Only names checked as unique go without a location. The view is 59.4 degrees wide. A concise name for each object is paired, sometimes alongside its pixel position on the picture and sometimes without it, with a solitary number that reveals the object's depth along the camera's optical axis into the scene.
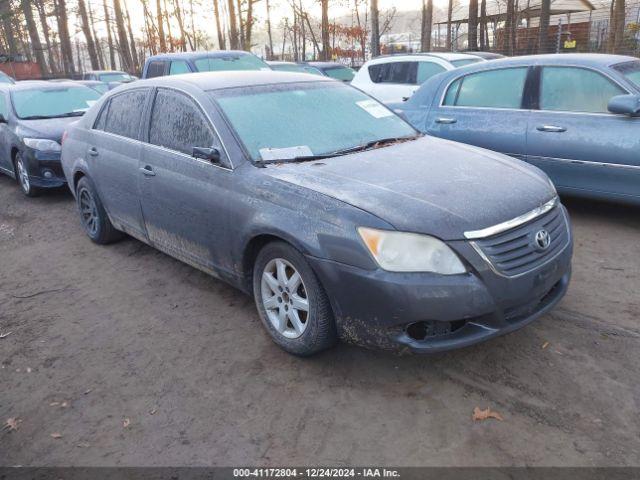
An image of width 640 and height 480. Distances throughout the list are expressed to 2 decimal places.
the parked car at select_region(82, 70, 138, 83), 20.34
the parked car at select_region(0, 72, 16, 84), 17.36
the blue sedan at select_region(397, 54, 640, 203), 5.05
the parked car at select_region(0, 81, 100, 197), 7.49
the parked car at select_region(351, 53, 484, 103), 9.32
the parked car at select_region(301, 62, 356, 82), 15.62
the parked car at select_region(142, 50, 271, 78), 10.14
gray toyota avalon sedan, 2.81
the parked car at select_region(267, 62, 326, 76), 14.90
